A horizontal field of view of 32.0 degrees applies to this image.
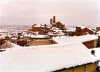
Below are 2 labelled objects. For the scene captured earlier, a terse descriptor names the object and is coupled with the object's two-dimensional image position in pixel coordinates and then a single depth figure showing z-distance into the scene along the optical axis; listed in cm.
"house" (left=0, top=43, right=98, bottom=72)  1185
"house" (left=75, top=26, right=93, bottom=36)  3762
